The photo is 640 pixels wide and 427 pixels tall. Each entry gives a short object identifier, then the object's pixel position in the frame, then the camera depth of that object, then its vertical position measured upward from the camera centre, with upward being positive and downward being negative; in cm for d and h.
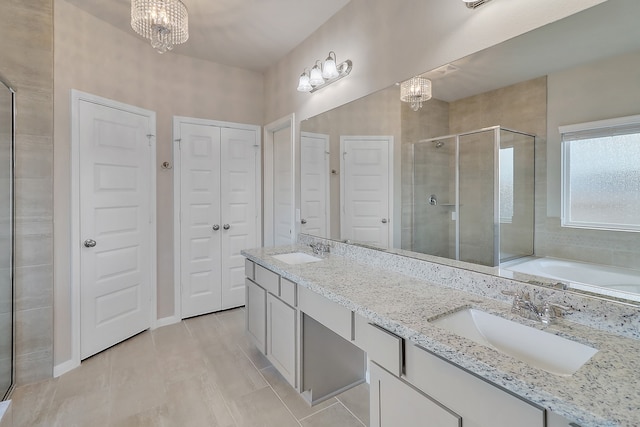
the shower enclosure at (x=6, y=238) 196 -17
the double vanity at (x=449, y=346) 76 -43
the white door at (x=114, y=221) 242 -9
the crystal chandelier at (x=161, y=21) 176 +111
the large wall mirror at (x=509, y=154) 111 +29
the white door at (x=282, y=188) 314 +25
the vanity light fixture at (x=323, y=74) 229 +107
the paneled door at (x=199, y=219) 316 -9
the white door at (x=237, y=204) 337 +8
